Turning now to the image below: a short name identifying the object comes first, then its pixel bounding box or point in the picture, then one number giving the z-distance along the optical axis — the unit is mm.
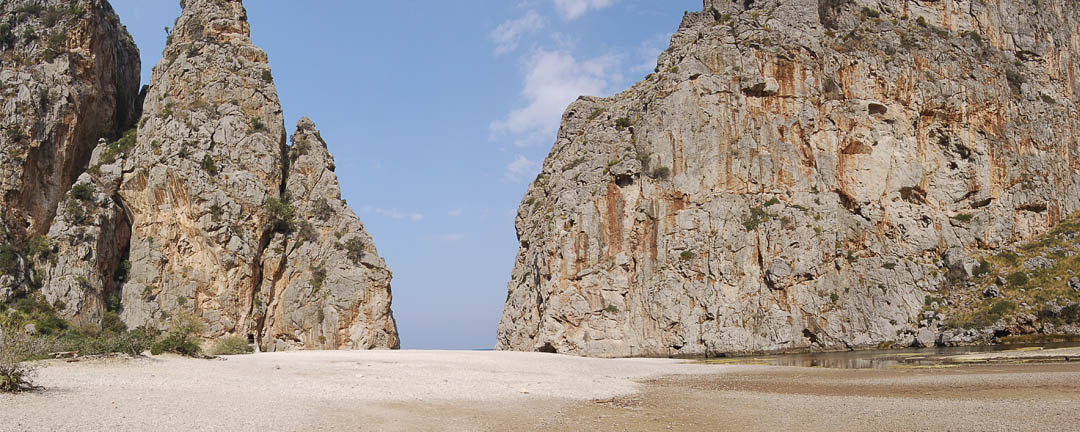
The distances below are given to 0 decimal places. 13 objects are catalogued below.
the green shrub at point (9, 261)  44250
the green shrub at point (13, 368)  13859
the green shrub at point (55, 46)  51625
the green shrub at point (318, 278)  52719
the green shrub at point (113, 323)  47250
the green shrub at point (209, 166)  53000
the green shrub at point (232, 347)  35938
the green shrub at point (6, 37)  50969
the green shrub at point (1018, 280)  47828
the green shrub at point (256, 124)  56312
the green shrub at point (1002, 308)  45406
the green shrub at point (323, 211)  55588
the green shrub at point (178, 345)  24656
